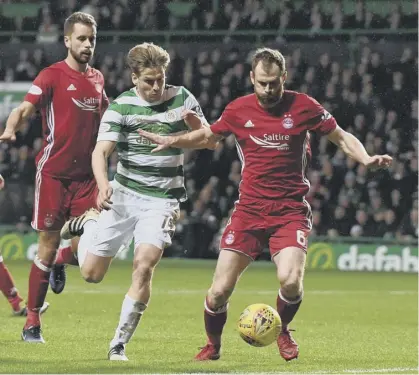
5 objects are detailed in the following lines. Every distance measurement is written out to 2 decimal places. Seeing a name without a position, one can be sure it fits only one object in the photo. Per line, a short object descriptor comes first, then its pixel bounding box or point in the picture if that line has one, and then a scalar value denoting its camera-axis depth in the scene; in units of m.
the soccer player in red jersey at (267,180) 17.34
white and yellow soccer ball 16.87
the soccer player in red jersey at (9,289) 23.28
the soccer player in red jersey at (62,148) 19.81
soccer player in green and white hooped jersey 17.41
